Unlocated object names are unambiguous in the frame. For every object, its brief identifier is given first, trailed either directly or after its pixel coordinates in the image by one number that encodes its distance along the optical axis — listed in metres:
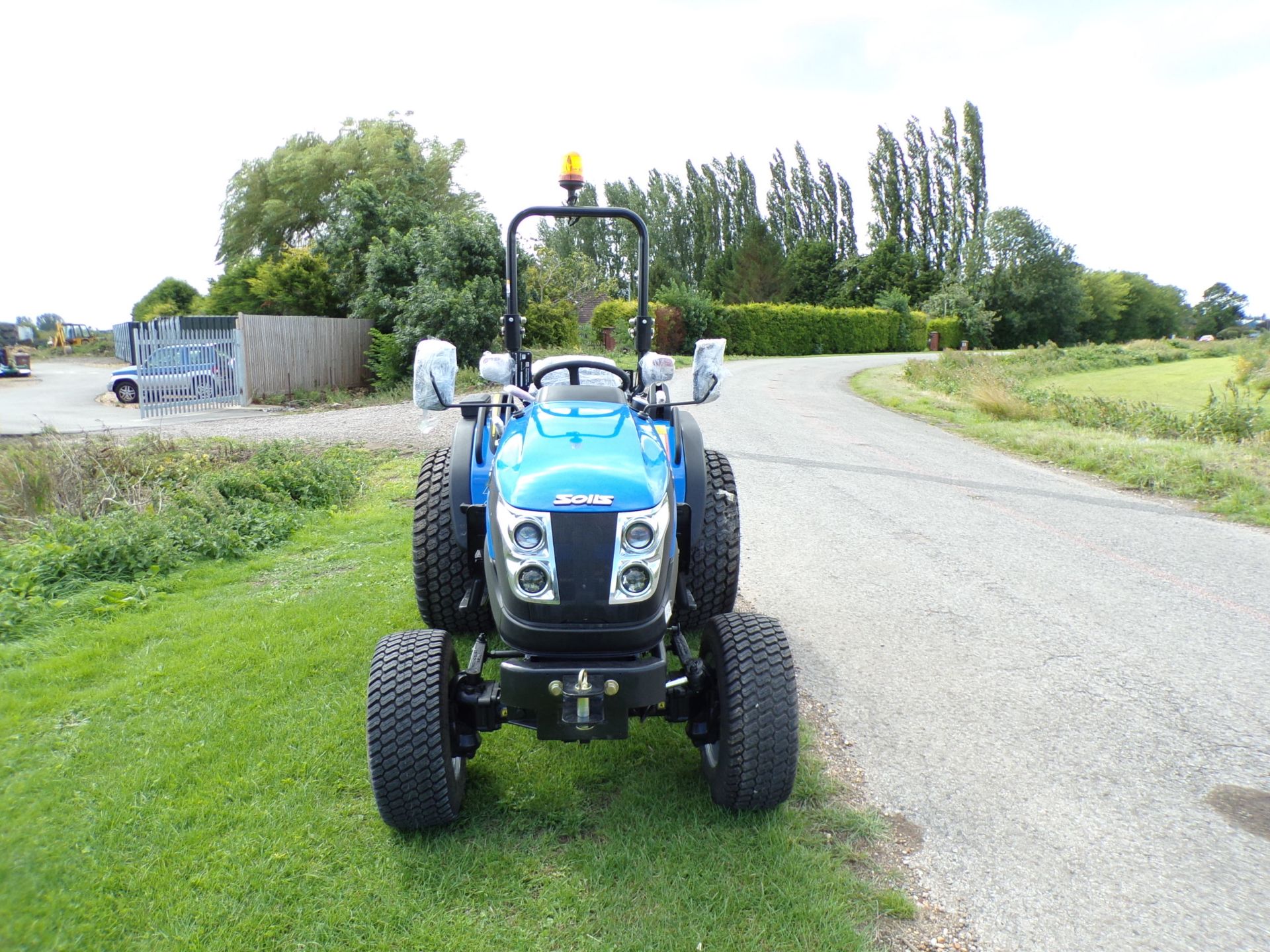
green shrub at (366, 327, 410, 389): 19.41
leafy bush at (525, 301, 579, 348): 23.92
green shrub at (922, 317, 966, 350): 50.66
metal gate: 15.73
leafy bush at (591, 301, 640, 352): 29.89
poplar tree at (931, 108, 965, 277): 58.12
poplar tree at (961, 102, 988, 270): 57.56
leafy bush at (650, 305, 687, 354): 32.47
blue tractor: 2.54
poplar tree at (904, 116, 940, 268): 58.84
